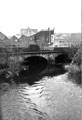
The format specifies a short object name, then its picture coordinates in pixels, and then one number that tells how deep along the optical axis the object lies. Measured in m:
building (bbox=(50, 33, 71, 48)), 41.41
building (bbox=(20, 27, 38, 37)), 41.37
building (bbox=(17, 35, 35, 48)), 37.53
